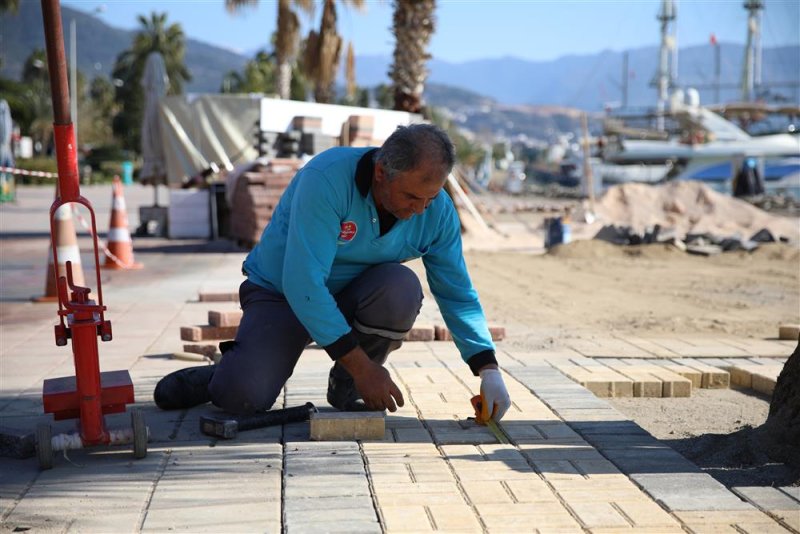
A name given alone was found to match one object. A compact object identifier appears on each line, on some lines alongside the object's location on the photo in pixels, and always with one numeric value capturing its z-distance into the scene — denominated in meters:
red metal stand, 3.40
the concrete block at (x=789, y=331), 6.72
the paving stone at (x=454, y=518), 2.77
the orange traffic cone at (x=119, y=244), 11.11
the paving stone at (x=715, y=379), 5.25
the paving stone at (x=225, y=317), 5.98
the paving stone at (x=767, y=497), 2.93
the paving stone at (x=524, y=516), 2.79
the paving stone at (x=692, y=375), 5.22
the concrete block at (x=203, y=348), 5.66
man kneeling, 3.58
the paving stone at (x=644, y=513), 2.79
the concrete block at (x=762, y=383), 5.05
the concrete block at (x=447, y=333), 6.26
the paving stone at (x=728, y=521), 2.73
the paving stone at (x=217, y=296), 7.89
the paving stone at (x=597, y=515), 2.79
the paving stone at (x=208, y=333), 5.95
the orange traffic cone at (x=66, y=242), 6.64
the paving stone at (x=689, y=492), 2.93
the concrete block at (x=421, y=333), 6.18
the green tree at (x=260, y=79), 67.56
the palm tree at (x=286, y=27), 24.55
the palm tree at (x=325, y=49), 24.62
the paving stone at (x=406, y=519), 2.76
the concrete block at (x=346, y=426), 3.69
